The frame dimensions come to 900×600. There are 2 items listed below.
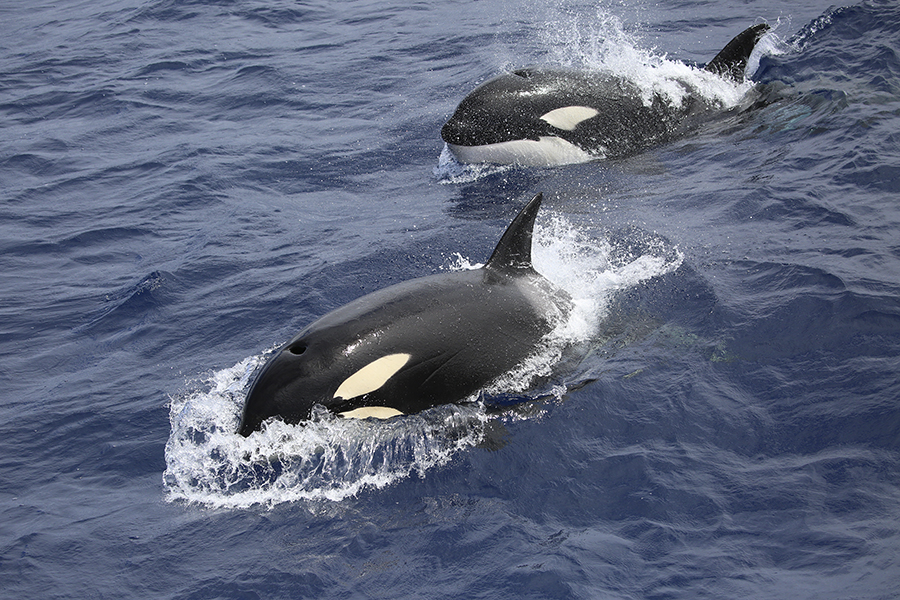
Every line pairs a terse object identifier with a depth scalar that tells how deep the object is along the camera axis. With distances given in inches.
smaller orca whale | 935.0
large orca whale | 494.9
